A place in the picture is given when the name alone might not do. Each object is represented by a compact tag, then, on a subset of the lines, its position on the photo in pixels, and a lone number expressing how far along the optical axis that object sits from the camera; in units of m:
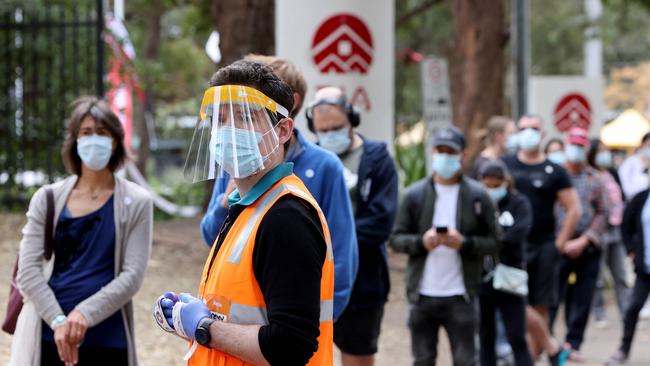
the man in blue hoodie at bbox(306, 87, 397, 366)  6.09
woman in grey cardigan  5.28
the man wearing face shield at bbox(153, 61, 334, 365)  3.14
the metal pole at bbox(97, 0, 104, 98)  14.10
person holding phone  7.29
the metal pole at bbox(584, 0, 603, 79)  29.61
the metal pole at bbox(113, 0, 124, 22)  19.90
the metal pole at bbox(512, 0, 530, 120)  15.91
